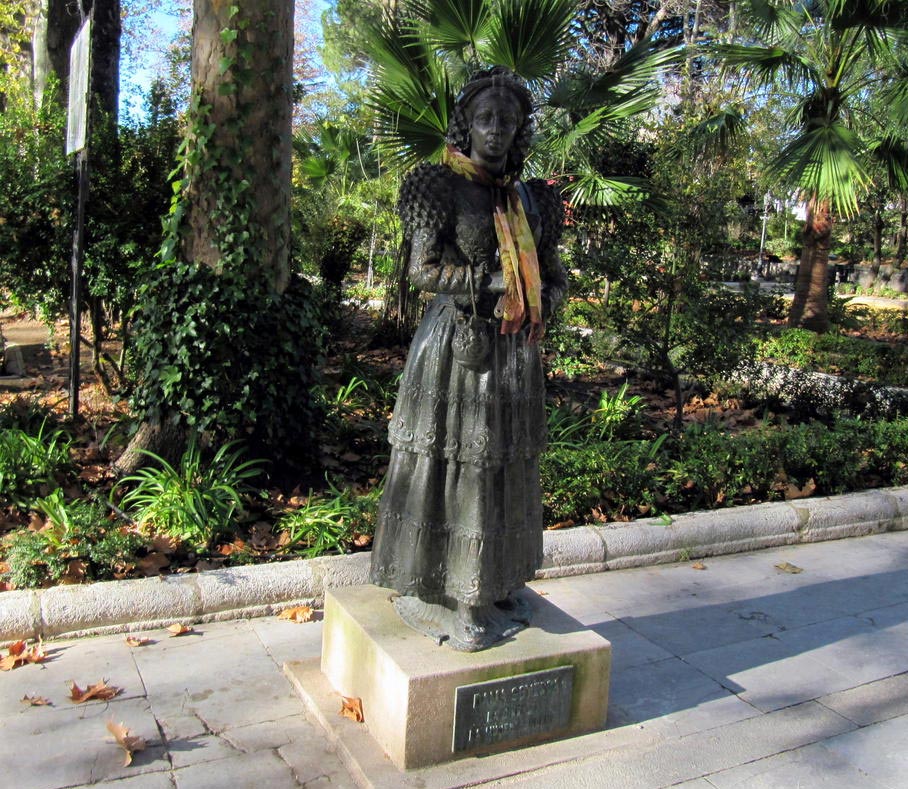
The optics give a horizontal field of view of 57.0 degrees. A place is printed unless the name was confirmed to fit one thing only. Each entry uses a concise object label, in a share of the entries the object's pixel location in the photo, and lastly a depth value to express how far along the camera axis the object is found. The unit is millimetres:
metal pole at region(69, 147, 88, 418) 5859
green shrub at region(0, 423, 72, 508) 5039
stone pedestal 2939
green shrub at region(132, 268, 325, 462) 5477
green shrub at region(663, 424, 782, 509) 5961
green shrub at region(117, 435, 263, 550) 4824
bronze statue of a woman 2826
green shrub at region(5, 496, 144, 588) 4223
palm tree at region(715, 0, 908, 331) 9586
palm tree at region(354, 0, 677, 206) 7145
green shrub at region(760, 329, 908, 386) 11070
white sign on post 5605
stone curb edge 3980
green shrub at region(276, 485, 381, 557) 4891
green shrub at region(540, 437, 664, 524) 5570
